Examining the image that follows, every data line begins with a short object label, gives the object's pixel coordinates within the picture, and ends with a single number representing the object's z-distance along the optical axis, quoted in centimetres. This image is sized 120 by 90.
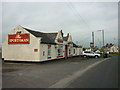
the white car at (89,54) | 3534
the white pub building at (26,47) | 1886
